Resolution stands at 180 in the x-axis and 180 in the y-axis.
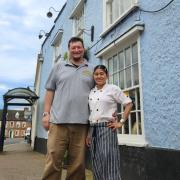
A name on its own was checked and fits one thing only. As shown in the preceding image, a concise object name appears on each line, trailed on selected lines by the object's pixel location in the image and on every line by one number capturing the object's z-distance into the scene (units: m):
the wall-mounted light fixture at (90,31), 5.02
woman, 1.88
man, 1.93
